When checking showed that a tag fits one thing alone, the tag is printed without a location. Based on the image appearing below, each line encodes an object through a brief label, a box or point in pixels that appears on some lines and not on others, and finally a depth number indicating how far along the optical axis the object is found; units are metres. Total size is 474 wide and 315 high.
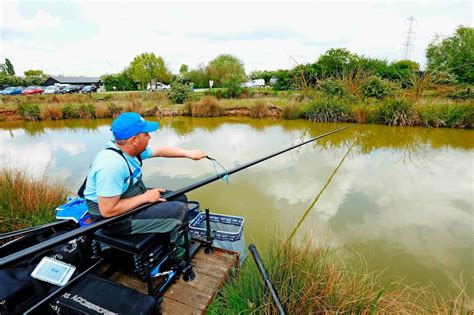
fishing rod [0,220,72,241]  1.42
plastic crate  1.85
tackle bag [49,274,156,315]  1.12
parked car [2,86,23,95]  24.52
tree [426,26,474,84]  23.66
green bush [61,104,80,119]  10.37
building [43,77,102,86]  40.28
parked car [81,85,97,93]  26.73
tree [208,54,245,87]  25.42
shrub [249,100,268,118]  9.31
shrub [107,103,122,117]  10.54
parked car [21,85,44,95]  24.47
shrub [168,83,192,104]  12.48
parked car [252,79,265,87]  28.12
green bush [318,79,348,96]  8.10
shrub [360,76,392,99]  7.79
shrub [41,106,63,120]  10.09
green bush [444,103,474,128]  6.37
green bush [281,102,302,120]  8.55
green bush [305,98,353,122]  7.67
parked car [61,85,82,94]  25.89
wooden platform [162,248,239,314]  1.37
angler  1.15
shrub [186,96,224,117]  10.04
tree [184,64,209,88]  26.36
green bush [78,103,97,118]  10.43
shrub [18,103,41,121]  10.05
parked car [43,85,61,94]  25.25
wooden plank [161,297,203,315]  1.34
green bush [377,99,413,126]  6.94
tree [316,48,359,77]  19.89
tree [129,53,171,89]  30.03
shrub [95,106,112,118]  10.45
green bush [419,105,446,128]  6.63
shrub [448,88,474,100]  7.90
